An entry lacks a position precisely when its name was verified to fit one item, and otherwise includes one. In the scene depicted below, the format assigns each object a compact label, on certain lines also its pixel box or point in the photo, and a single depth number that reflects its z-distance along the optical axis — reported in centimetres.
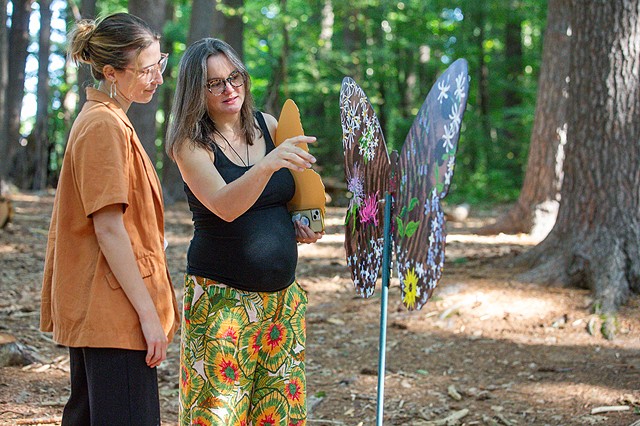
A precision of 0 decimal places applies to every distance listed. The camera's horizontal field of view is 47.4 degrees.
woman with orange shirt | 203
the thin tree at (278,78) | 1577
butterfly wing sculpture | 206
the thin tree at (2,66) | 783
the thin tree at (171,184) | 1344
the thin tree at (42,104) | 1820
